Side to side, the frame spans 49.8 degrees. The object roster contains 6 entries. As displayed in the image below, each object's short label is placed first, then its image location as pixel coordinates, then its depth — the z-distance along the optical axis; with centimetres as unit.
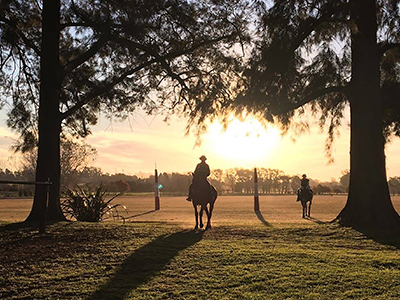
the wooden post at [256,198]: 2125
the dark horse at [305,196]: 1753
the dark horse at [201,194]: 1053
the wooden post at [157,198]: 2364
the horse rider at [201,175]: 1052
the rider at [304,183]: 1783
